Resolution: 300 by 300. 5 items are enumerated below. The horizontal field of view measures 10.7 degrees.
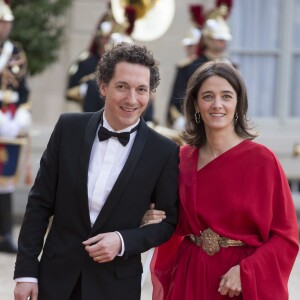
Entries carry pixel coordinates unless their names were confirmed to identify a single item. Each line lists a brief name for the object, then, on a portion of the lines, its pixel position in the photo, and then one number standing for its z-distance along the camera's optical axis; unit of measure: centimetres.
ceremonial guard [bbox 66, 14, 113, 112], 1420
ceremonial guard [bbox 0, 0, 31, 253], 1290
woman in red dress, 619
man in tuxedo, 591
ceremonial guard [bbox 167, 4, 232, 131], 1461
